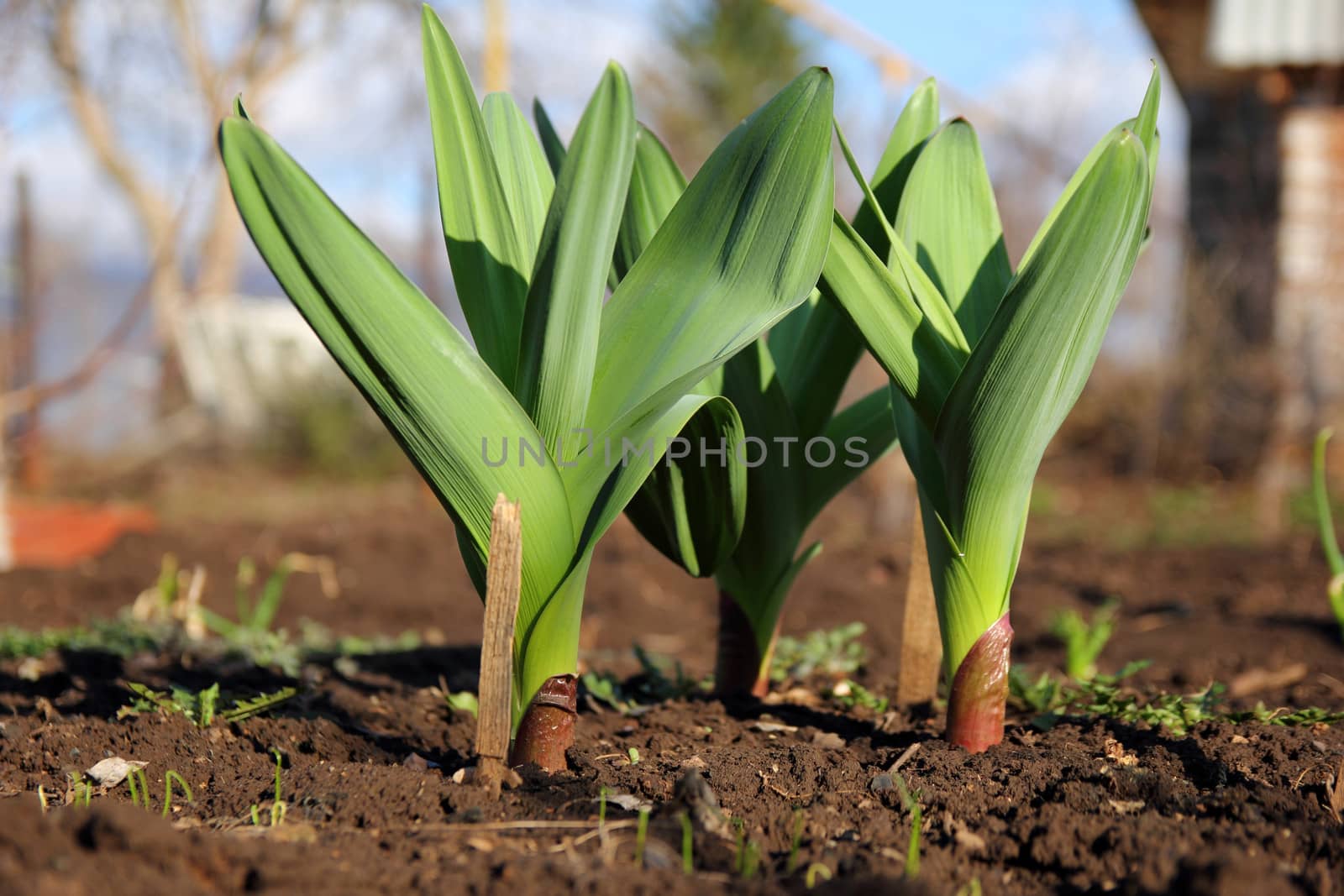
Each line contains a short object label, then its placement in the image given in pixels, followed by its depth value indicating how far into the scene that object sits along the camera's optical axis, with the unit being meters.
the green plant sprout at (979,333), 1.23
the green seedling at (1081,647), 1.53
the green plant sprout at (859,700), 1.38
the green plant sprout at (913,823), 1.17
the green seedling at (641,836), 1.17
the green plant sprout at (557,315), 1.20
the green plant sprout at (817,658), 1.47
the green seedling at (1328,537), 1.43
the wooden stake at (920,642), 1.38
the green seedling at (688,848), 1.16
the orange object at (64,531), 3.74
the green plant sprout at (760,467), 1.32
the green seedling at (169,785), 1.23
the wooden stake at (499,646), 1.21
